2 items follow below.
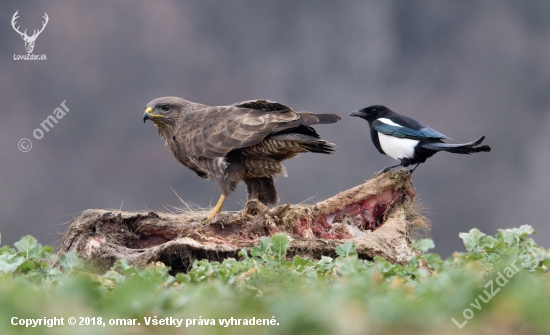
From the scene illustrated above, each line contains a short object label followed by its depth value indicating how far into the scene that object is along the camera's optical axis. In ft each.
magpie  50.19
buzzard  50.16
